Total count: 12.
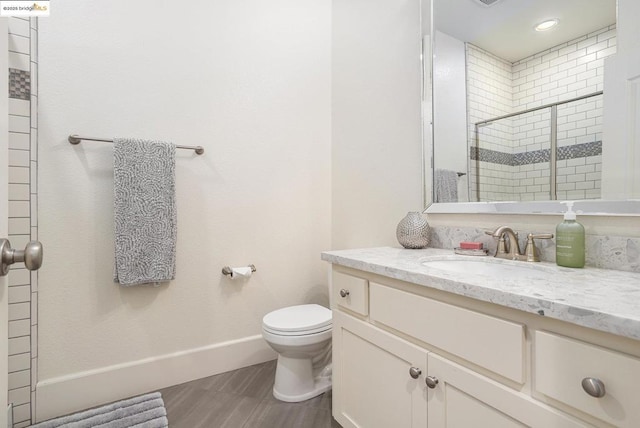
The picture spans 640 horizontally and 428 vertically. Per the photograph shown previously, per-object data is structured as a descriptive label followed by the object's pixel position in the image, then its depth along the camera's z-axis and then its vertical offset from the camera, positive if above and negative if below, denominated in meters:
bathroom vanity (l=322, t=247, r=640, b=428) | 0.59 -0.32
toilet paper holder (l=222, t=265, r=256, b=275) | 1.90 -0.33
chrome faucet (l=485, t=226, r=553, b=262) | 1.15 -0.12
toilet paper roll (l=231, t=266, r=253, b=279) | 1.89 -0.34
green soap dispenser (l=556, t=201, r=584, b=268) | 0.99 -0.08
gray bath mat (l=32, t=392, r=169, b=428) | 1.41 -0.94
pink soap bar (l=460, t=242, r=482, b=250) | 1.32 -0.13
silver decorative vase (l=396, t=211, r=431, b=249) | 1.48 -0.07
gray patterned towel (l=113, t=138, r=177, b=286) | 1.57 +0.03
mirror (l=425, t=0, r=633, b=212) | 1.07 +0.47
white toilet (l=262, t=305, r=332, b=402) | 1.52 -0.65
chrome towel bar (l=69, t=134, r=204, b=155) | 1.52 +0.39
